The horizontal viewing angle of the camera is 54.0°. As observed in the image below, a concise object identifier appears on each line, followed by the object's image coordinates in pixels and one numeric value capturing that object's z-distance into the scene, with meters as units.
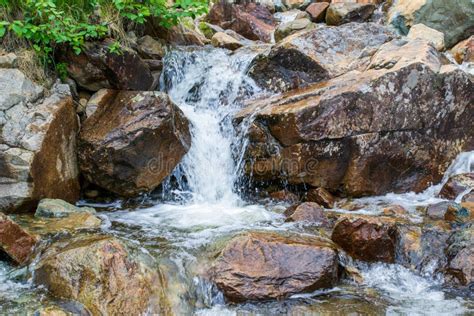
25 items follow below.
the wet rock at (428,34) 10.05
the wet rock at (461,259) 4.75
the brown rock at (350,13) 13.86
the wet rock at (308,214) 6.14
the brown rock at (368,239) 5.09
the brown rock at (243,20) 14.04
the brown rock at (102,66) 7.19
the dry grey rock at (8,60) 6.49
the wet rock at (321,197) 7.02
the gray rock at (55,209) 5.95
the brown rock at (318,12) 15.13
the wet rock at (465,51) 10.59
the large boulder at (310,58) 8.23
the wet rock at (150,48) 8.58
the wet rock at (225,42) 10.95
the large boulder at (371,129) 6.99
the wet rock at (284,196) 7.27
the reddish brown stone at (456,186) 7.10
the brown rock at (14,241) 4.77
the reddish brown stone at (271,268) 4.49
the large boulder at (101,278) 4.16
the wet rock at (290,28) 13.55
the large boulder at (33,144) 5.96
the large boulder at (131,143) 6.71
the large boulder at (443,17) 11.26
